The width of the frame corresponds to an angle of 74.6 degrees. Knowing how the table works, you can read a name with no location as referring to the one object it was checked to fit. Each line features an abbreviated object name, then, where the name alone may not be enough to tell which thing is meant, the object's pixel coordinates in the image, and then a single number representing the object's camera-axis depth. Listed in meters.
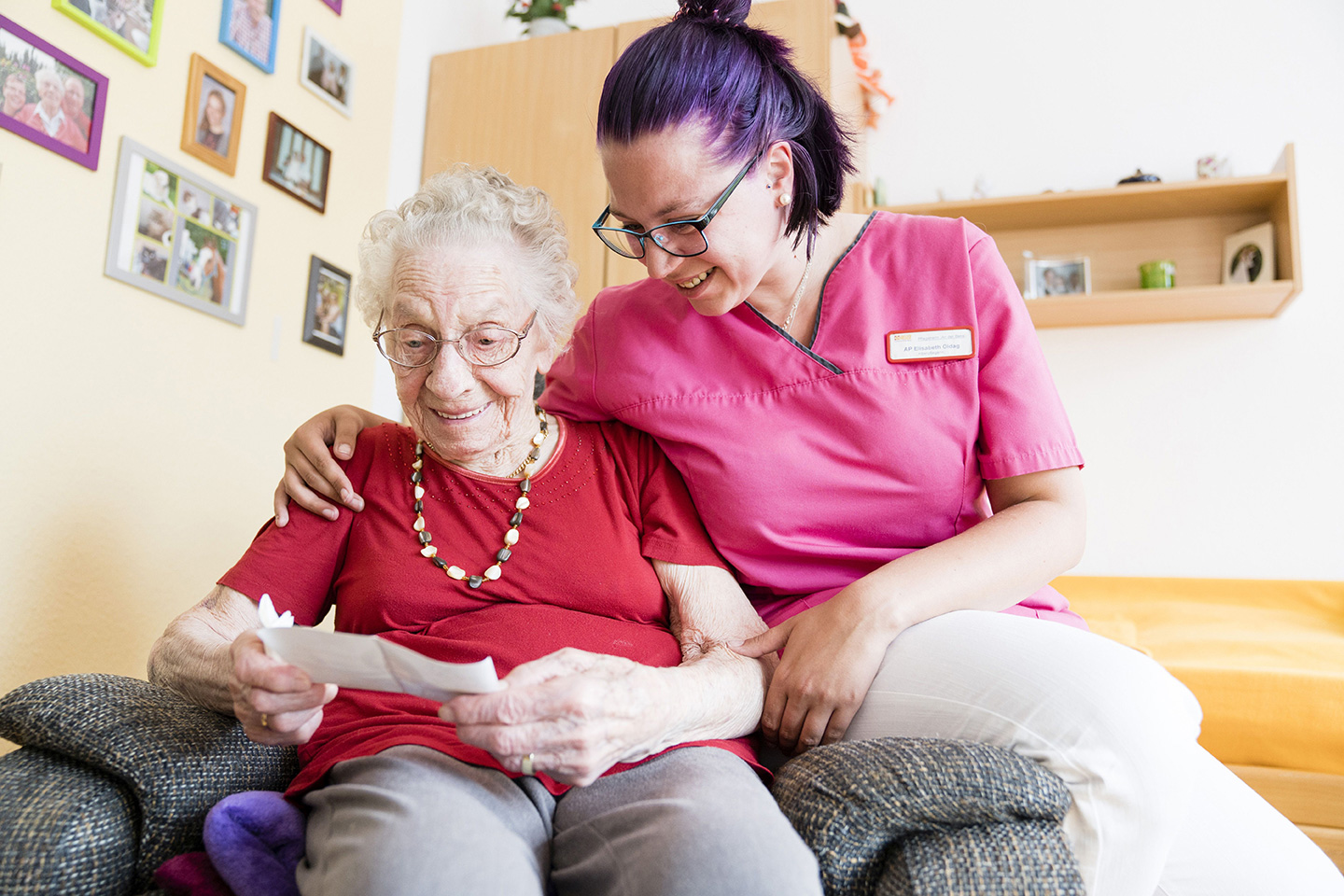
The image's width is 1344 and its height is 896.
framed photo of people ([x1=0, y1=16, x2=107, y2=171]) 1.69
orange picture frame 2.13
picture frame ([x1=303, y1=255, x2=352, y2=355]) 2.55
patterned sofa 0.76
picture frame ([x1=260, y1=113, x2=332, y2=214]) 2.40
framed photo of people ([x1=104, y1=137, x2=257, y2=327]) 1.96
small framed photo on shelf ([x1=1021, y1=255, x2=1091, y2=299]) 3.08
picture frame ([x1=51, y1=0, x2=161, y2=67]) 1.85
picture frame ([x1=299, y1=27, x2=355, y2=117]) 2.54
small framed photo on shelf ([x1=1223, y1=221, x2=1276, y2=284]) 2.78
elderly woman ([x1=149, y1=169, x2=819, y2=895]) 0.76
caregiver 1.02
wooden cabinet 2.95
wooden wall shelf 2.77
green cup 2.89
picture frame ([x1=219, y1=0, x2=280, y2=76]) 2.24
